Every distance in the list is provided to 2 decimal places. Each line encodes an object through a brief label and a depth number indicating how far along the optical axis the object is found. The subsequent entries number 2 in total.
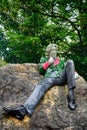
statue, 7.02
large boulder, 7.02
